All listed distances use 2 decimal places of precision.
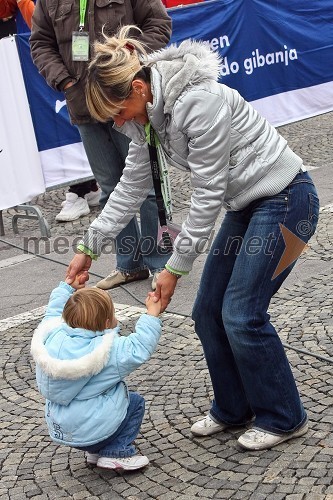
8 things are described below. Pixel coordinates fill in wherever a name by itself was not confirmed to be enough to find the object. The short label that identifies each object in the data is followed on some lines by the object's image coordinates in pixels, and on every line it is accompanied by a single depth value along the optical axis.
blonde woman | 5.71
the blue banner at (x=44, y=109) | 12.54
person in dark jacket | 10.05
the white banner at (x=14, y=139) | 12.31
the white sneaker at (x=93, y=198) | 13.61
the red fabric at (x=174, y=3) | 17.88
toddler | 5.83
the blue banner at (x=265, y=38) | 14.87
